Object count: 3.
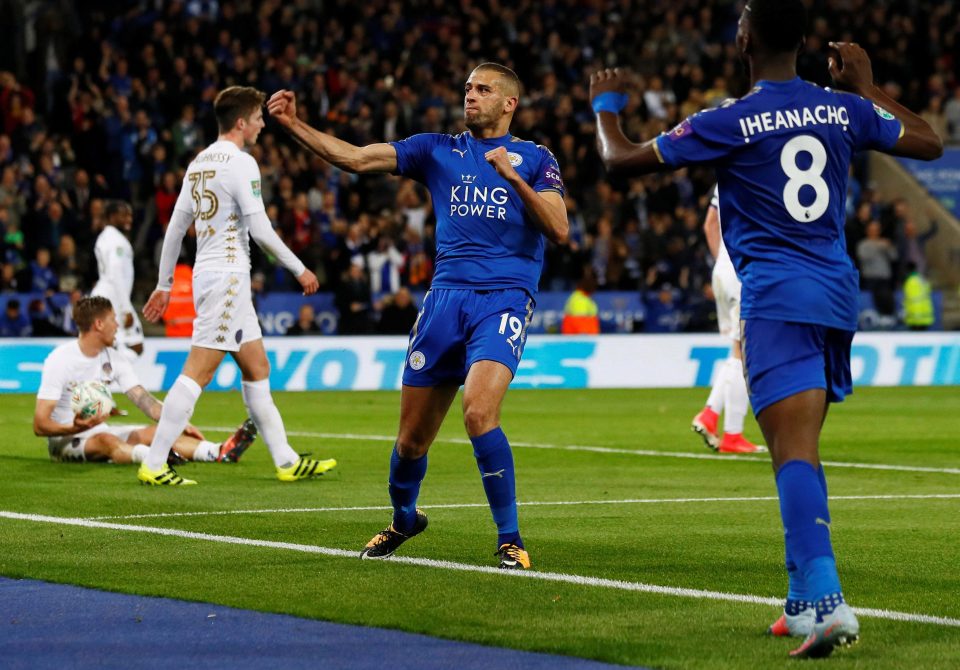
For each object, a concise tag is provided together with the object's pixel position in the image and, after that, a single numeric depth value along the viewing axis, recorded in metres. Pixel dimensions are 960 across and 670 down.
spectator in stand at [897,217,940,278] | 30.20
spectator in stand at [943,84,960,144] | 33.75
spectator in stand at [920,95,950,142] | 33.31
